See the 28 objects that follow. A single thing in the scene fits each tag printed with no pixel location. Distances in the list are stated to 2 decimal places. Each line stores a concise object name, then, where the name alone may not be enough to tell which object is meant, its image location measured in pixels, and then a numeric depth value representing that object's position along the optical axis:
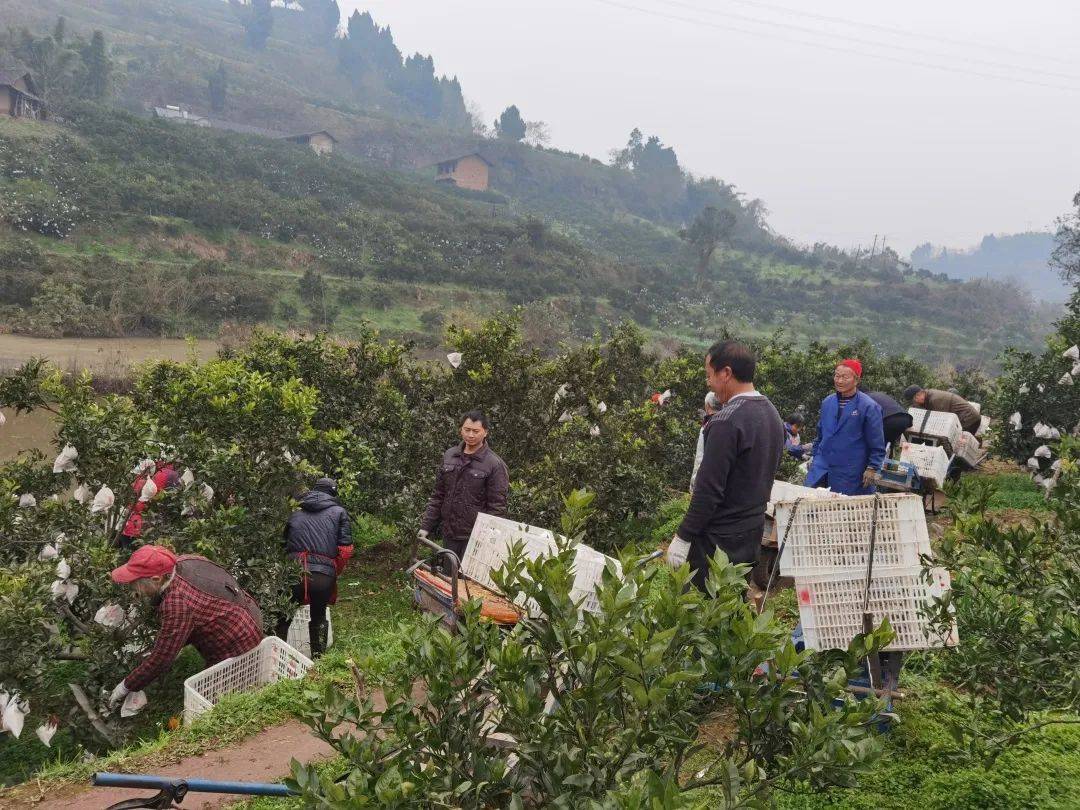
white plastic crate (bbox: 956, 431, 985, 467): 9.18
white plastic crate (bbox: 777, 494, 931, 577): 3.33
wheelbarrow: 3.88
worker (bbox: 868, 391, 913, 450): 6.32
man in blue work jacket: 5.27
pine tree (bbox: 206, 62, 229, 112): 68.31
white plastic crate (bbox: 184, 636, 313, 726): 4.22
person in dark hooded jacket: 5.11
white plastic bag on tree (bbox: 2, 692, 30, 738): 3.85
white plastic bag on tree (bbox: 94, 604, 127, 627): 4.33
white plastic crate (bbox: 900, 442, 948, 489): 7.96
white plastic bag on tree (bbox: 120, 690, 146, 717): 4.18
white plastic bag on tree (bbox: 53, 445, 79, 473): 4.93
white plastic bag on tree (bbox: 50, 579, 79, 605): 4.48
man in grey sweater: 3.43
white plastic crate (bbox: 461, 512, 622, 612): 4.13
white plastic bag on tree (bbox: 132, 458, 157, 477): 5.10
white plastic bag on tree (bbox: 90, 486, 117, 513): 4.88
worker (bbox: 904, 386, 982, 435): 9.40
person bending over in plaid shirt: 3.93
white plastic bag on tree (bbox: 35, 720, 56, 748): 3.95
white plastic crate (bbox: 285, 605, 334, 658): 5.14
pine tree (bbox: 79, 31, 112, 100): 51.56
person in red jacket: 5.02
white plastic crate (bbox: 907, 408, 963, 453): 8.97
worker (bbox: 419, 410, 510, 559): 5.14
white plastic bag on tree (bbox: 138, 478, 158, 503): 4.81
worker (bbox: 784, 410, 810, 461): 9.27
